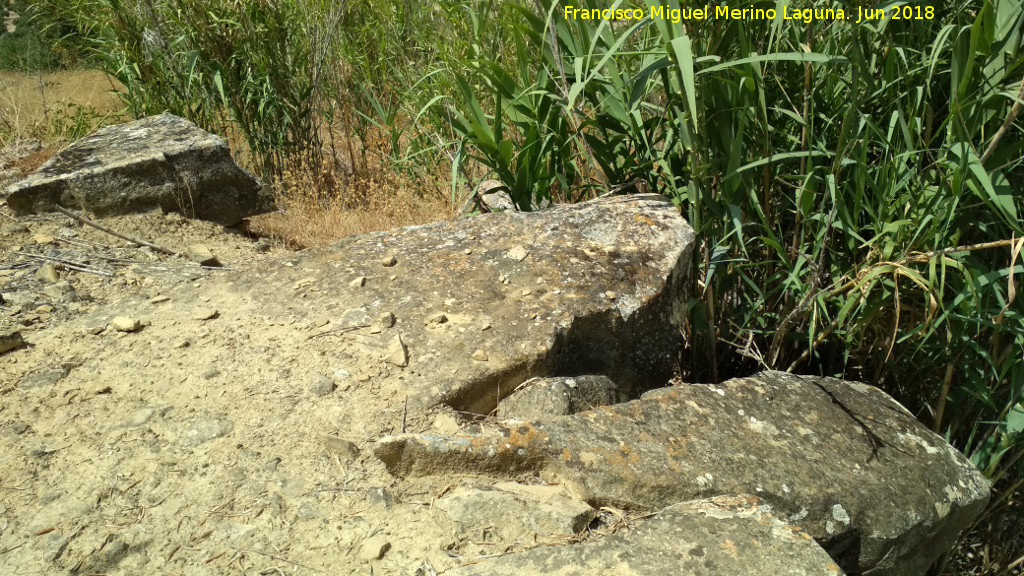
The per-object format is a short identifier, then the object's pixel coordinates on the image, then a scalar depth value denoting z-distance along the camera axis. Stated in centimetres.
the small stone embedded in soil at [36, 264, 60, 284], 269
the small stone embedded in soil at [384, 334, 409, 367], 217
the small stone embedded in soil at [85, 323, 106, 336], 234
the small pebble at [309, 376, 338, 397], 208
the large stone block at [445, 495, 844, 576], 152
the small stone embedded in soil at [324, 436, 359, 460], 187
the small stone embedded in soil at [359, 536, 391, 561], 158
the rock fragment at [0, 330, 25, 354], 222
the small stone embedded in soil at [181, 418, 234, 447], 190
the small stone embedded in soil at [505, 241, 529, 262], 253
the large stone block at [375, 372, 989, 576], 179
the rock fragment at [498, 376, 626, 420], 204
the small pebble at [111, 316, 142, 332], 234
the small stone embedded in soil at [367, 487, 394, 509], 172
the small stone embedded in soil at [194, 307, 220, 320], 240
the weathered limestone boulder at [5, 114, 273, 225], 334
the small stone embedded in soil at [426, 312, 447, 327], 232
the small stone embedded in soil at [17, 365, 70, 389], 210
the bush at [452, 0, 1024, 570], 216
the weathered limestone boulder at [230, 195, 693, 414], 219
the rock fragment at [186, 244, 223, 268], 300
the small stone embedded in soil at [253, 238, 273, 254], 364
